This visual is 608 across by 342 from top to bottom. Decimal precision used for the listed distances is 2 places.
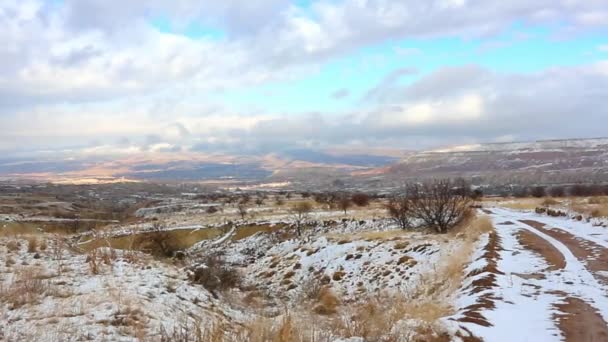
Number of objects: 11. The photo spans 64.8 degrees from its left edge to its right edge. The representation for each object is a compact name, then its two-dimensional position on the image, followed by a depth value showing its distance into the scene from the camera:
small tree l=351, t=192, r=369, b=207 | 67.50
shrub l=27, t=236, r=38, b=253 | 16.06
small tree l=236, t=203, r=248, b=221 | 56.38
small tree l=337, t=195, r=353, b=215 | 60.81
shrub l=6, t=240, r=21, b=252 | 15.83
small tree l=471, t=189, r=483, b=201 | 67.38
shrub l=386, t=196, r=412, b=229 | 30.41
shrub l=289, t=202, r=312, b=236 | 43.13
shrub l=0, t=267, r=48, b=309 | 9.51
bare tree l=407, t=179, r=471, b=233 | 26.41
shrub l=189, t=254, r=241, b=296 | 14.80
